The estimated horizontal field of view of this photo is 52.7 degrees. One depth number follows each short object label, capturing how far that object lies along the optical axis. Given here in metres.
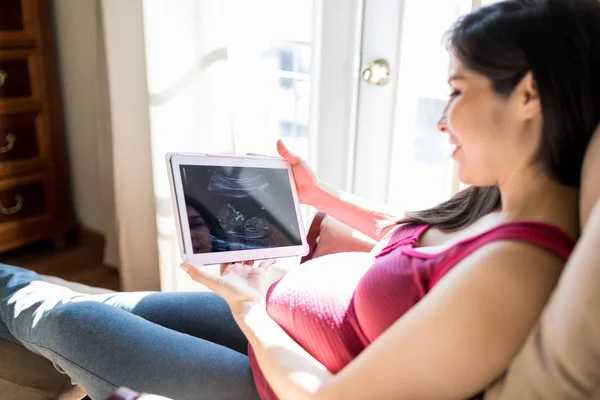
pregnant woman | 0.68
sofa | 0.59
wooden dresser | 2.14
